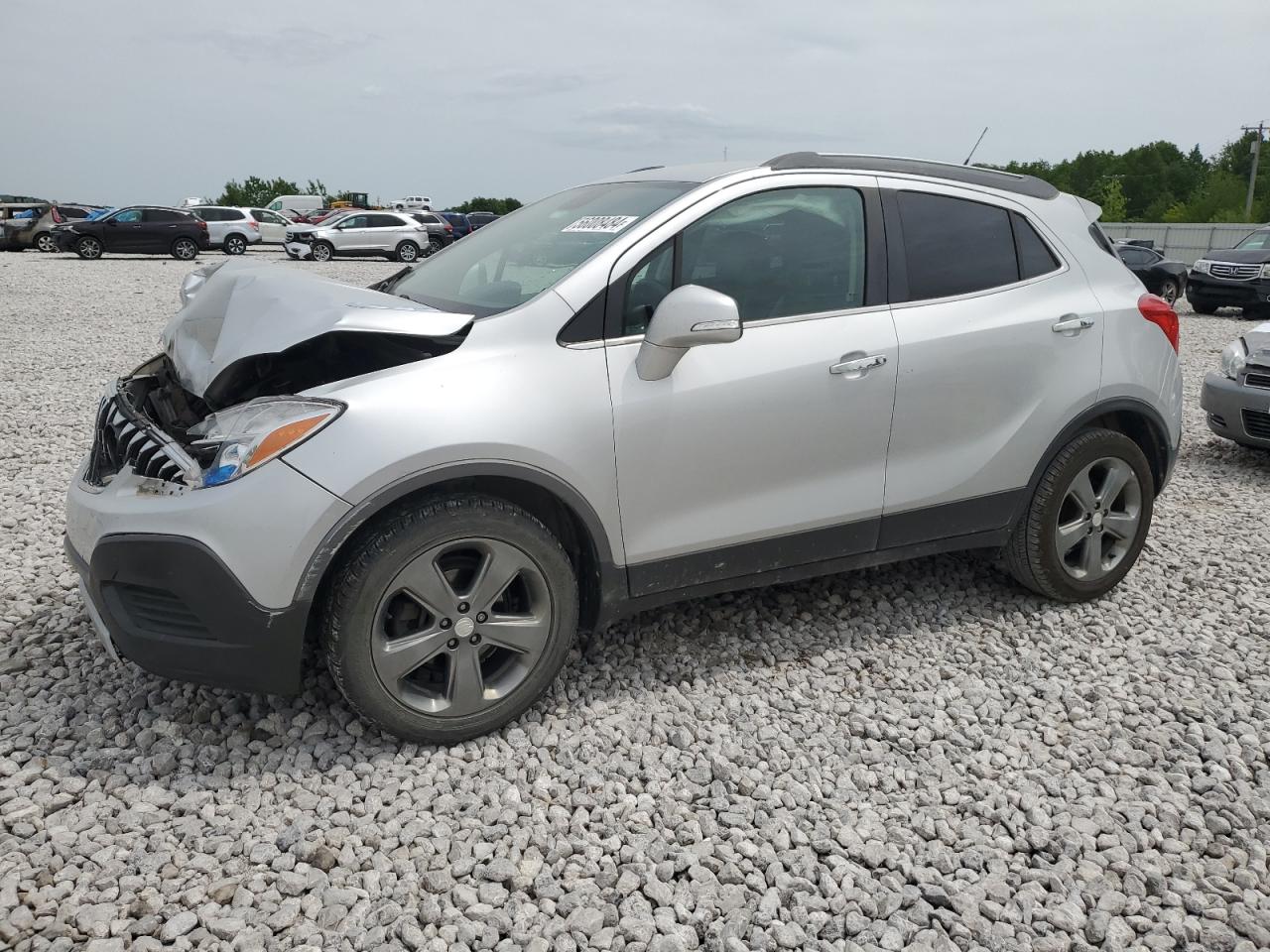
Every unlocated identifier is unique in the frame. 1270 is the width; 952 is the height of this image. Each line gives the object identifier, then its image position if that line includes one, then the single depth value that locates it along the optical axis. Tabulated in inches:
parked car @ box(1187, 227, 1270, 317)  660.1
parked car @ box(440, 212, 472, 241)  1417.1
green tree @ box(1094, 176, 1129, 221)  2892.7
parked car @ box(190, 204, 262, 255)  1233.4
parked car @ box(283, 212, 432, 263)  1112.8
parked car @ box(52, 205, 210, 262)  1046.4
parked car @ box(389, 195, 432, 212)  2207.2
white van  2150.6
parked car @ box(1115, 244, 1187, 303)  746.8
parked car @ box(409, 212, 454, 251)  1238.7
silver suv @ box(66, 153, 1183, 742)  114.0
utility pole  2218.3
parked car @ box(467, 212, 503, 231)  1458.5
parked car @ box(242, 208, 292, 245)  1362.0
